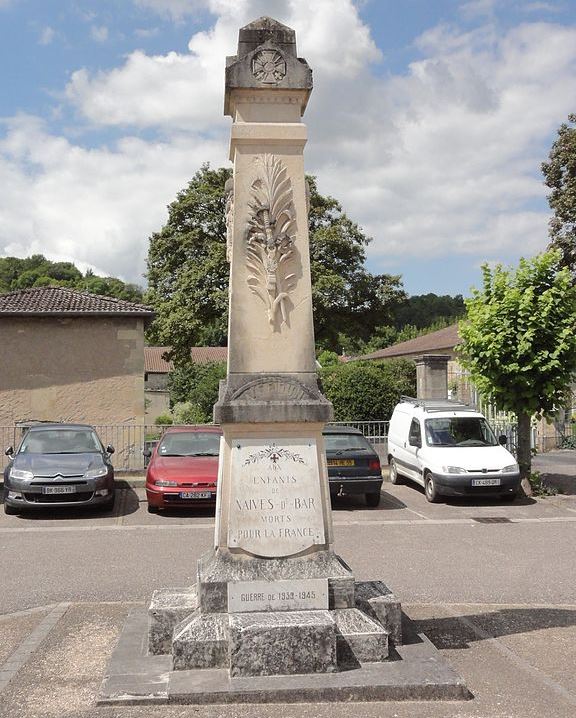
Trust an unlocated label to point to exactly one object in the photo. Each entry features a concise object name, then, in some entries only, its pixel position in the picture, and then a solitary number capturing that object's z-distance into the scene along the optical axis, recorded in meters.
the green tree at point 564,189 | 28.33
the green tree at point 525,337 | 14.05
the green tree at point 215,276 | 30.66
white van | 13.82
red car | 12.69
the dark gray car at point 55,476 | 12.46
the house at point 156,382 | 49.66
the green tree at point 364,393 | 26.70
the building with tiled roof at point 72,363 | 19.69
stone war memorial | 4.80
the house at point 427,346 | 41.25
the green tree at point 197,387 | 36.75
